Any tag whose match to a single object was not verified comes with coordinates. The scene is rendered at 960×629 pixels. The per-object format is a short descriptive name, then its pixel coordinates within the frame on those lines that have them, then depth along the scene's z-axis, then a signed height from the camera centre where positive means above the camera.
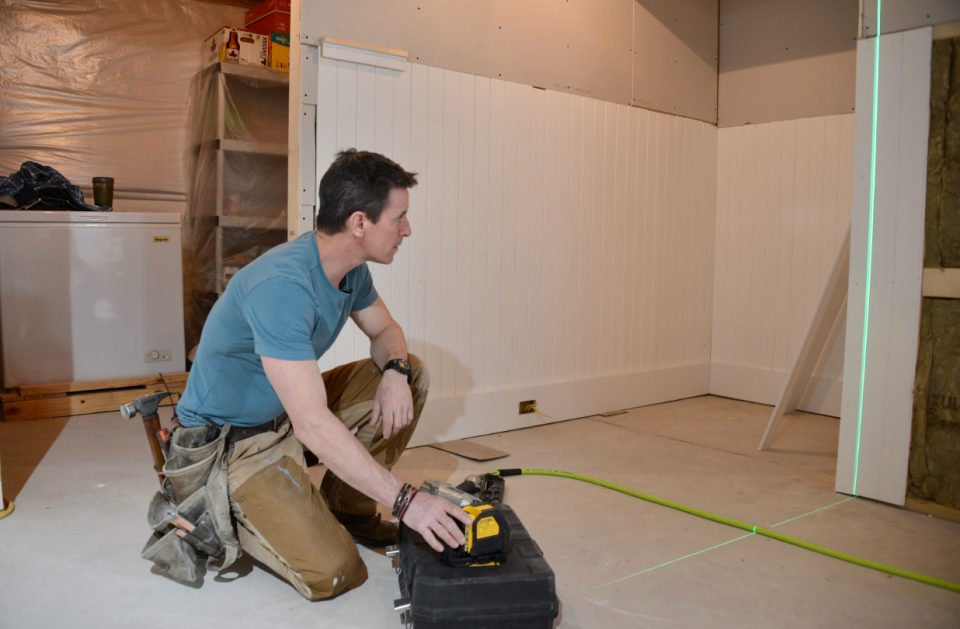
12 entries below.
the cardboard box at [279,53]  4.29 +1.23
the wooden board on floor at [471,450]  3.11 -0.77
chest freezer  3.63 -0.16
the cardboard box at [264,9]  4.24 +1.50
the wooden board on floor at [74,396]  3.56 -0.66
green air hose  1.99 -0.80
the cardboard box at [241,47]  4.21 +1.25
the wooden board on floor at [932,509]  2.47 -0.78
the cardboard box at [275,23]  4.28 +1.41
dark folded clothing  3.70 +0.36
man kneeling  1.63 -0.28
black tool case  1.53 -0.68
